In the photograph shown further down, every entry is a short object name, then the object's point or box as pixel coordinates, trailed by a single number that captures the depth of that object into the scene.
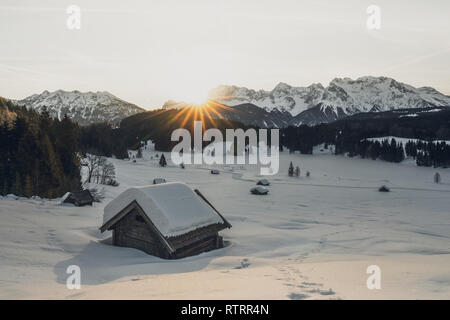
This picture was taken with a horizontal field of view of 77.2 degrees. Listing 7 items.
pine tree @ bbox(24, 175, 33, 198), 34.78
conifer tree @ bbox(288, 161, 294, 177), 84.25
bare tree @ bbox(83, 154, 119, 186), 49.69
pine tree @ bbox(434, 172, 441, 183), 75.56
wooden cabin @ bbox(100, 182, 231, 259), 14.99
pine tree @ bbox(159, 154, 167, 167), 94.94
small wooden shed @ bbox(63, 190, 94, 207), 29.70
